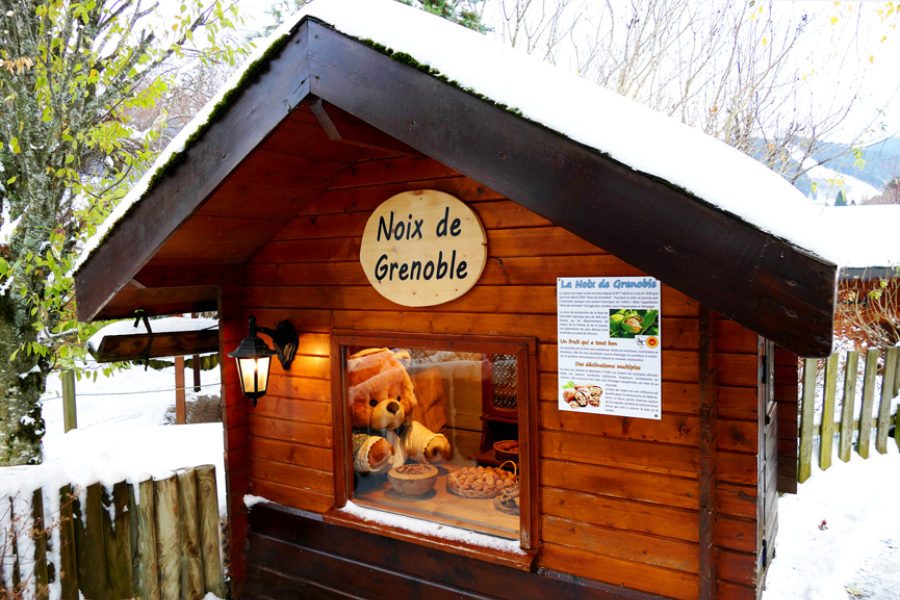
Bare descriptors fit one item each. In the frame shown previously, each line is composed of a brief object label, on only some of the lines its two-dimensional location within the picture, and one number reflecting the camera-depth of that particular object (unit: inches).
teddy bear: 138.5
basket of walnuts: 125.4
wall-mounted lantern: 128.5
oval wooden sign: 114.3
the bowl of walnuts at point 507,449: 125.7
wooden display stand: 124.0
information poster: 98.0
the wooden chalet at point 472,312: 69.4
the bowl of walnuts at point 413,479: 134.7
